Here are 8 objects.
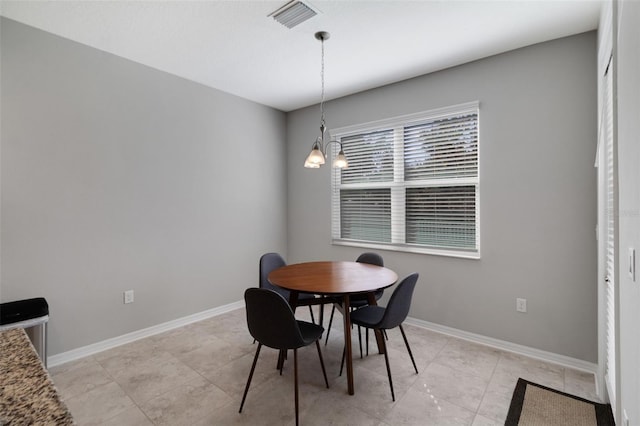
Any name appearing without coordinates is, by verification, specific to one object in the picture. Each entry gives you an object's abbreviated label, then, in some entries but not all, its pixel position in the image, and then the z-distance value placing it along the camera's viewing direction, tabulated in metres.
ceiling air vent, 2.17
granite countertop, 0.55
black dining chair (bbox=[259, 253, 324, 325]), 2.65
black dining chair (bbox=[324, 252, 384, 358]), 2.78
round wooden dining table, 2.12
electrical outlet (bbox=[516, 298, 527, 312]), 2.73
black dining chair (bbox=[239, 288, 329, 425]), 1.79
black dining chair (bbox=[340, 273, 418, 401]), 2.09
